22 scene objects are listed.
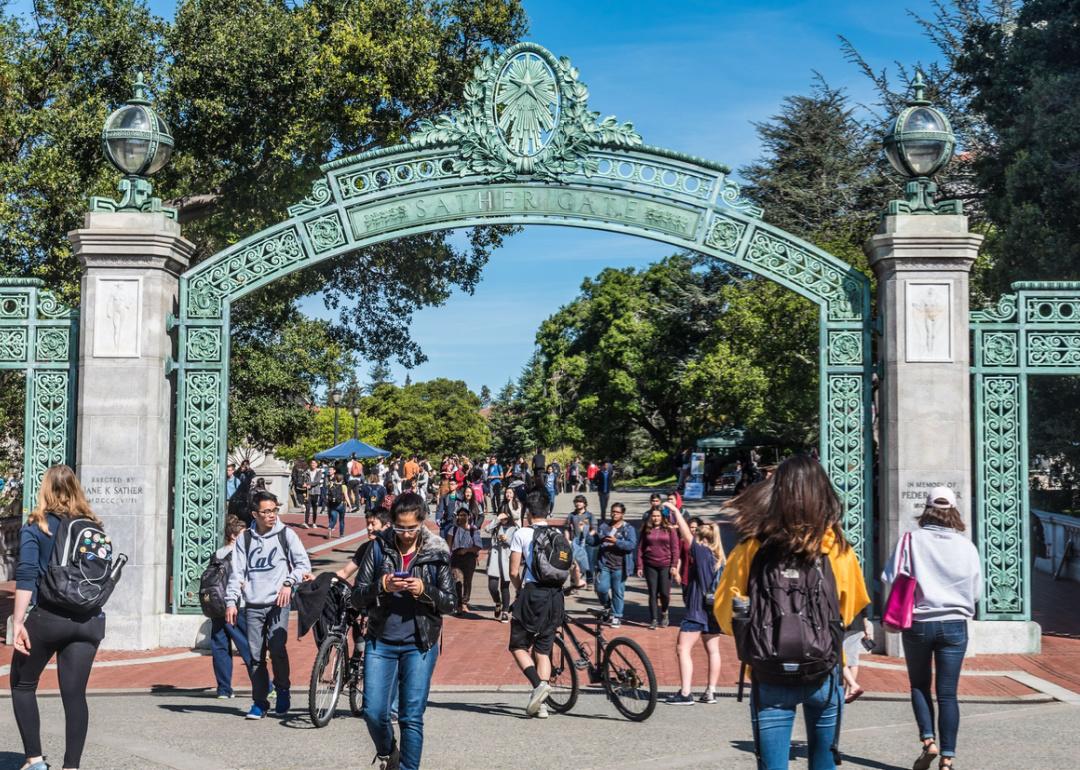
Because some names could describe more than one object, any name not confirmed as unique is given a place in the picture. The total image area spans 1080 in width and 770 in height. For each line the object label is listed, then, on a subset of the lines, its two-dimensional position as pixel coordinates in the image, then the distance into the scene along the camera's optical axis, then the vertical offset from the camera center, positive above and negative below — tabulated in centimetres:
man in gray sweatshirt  885 -99
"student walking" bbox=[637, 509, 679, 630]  1482 -132
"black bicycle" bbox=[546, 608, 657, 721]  890 -167
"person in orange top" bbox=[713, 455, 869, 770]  486 -36
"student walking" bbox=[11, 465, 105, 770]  647 -100
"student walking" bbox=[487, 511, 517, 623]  1562 -156
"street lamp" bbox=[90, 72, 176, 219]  1229 +298
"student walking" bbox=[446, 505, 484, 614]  1625 -137
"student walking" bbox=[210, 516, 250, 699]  899 -146
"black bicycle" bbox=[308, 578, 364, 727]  859 -156
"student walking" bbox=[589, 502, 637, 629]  1498 -136
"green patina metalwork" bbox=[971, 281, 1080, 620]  1202 +48
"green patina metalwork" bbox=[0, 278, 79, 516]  1241 +86
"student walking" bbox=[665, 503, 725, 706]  966 -138
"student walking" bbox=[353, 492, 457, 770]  634 -94
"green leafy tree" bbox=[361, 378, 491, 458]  8712 +211
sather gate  1259 +253
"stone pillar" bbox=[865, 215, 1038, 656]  1193 +80
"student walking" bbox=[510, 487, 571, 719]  898 -124
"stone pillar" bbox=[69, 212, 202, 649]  1209 +44
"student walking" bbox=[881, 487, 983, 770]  693 -81
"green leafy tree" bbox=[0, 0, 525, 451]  1541 +473
